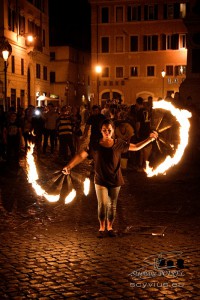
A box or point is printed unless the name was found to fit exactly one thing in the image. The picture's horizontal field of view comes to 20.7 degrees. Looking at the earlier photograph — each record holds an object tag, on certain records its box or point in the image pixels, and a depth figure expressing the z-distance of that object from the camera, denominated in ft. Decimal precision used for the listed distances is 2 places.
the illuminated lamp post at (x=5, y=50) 76.18
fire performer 26.32
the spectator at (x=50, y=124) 70.33
